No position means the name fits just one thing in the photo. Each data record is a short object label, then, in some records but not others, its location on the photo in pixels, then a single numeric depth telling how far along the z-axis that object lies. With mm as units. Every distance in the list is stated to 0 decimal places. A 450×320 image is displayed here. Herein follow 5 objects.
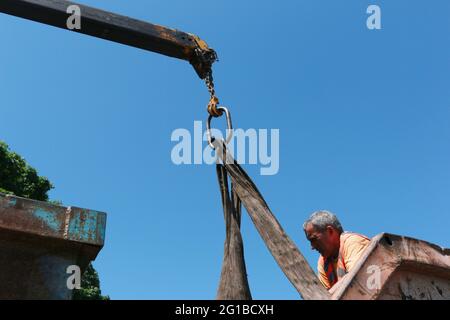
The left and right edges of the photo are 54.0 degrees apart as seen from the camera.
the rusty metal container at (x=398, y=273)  2158
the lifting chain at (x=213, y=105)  3711
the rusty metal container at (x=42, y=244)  2959
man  3314
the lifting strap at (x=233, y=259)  2266
